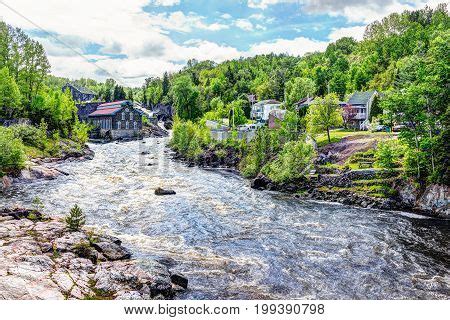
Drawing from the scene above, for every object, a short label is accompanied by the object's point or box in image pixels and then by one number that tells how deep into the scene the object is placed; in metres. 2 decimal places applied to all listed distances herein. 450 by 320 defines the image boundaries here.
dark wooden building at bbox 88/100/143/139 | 104.62
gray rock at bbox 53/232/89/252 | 20.25
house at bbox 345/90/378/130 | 71.75
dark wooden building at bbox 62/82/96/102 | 148.00
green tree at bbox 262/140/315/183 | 44.62
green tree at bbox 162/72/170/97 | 177.45
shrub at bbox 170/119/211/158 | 69.88
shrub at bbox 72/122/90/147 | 74.31
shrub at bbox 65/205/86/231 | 23.59
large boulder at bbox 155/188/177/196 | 40.25
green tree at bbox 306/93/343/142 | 56.22
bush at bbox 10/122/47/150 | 57.20
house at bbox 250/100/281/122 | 109.62
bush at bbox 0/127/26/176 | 41.41
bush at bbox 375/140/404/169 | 39.03
